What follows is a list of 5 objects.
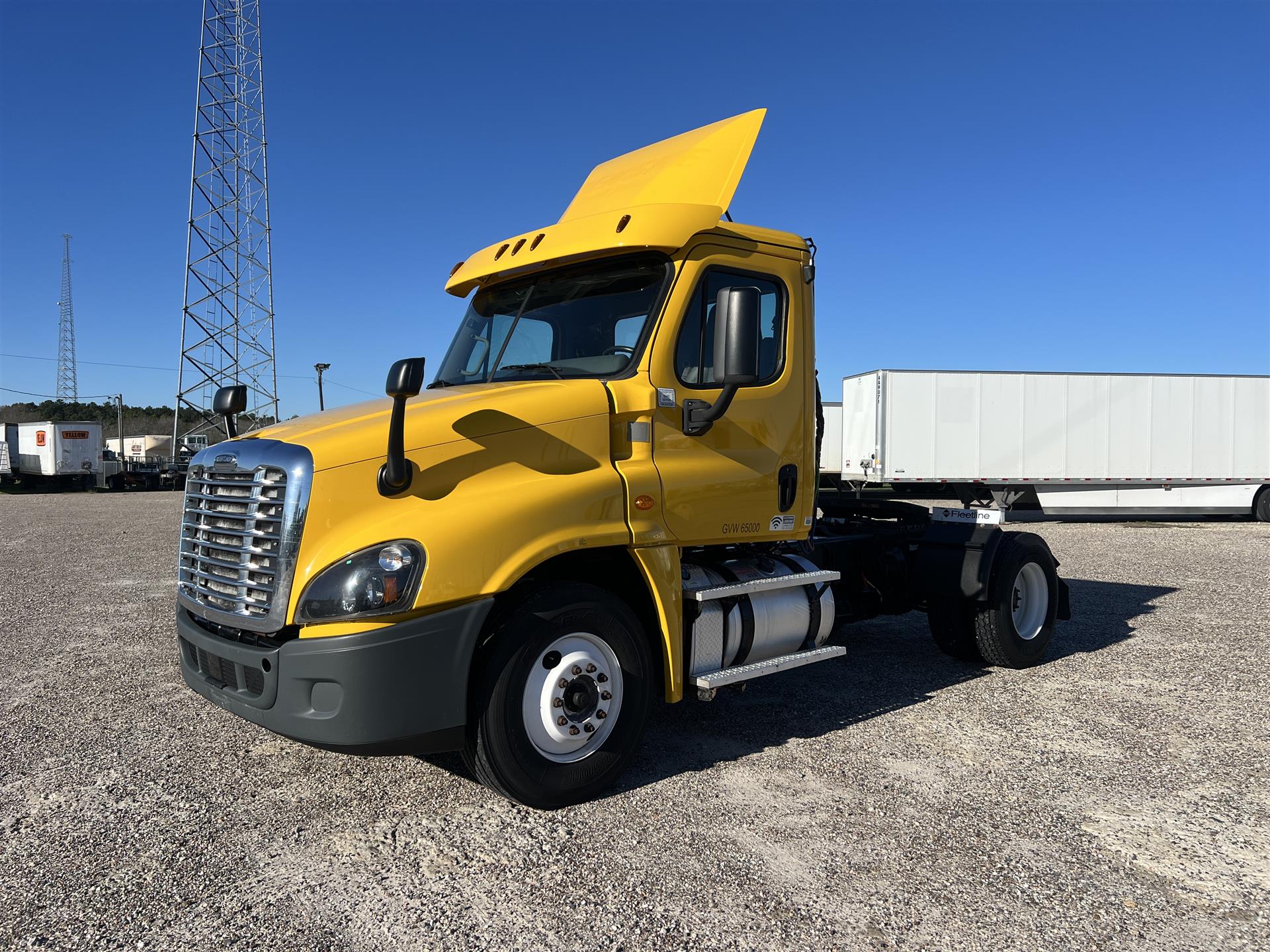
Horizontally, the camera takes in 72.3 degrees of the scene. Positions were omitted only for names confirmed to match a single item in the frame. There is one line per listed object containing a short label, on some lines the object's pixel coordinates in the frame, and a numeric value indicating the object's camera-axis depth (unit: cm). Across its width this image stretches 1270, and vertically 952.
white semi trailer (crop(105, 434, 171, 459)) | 5731
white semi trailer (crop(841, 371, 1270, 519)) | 2042
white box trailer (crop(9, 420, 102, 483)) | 3912
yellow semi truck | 358
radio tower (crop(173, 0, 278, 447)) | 3653
